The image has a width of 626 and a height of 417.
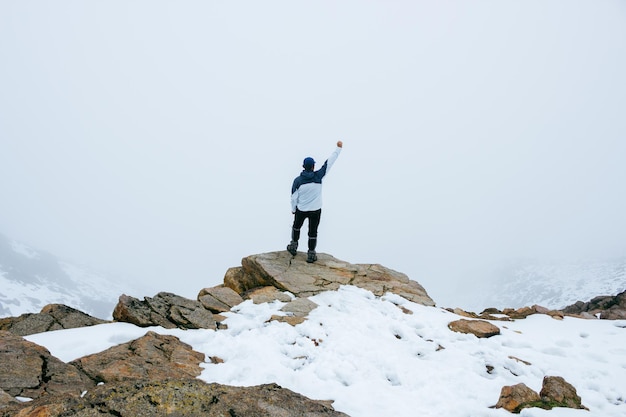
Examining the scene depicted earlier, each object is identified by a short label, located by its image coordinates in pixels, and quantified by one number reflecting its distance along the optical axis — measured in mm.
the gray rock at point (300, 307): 11458
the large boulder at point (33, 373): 6223
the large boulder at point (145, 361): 7230
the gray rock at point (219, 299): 11766
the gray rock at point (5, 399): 5311
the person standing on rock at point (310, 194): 15344
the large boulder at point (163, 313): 9862
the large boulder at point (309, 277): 14016
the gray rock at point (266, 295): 12453
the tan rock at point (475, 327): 10554
